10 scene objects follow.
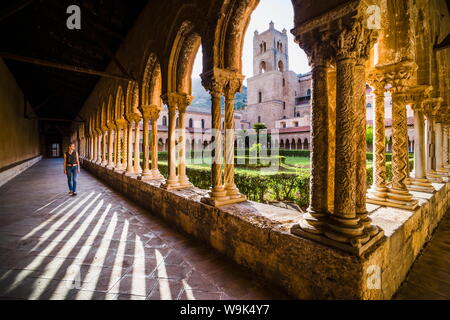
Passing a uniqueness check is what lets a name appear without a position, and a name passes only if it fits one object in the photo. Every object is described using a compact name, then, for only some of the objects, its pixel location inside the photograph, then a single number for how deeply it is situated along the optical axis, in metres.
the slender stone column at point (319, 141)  1.96
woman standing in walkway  6.12
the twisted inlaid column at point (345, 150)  1.78
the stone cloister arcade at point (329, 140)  1.78
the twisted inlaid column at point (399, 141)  2.94
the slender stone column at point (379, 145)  2.95
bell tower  39.69
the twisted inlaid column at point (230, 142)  3.12
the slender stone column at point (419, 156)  3.75
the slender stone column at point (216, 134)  3.00
